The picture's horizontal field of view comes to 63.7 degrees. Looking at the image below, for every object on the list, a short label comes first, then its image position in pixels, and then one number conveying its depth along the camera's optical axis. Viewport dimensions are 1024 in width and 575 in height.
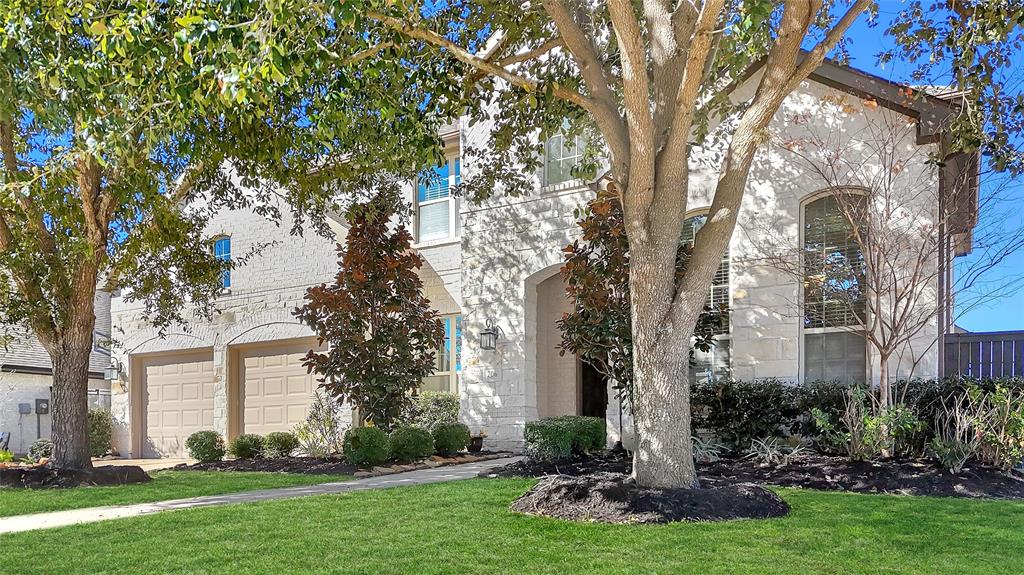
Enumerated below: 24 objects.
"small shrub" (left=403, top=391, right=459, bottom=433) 14.37
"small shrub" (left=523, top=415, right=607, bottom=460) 10.12
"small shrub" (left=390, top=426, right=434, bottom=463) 11.51
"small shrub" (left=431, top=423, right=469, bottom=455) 12.31
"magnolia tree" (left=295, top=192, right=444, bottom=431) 11.96
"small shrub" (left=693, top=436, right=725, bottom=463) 9.61
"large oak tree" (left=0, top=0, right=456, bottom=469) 5.65
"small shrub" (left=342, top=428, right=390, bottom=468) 11.06
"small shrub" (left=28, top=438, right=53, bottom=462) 16.00
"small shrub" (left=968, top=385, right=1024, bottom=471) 8.06
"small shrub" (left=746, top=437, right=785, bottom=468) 9.22
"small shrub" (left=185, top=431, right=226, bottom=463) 13.69
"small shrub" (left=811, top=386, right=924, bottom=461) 8.35
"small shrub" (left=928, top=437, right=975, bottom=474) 8.14
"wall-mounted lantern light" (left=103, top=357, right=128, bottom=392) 18.39
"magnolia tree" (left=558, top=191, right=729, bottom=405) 9.91
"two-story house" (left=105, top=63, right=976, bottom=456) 10.38
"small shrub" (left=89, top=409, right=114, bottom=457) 17.28
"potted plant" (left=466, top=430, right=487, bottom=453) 13.13
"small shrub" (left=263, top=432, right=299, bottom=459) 13.33
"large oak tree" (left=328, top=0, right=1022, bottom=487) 6.73
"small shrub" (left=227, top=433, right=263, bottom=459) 13.50
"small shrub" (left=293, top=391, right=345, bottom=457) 13.17
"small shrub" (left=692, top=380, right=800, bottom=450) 9.80
